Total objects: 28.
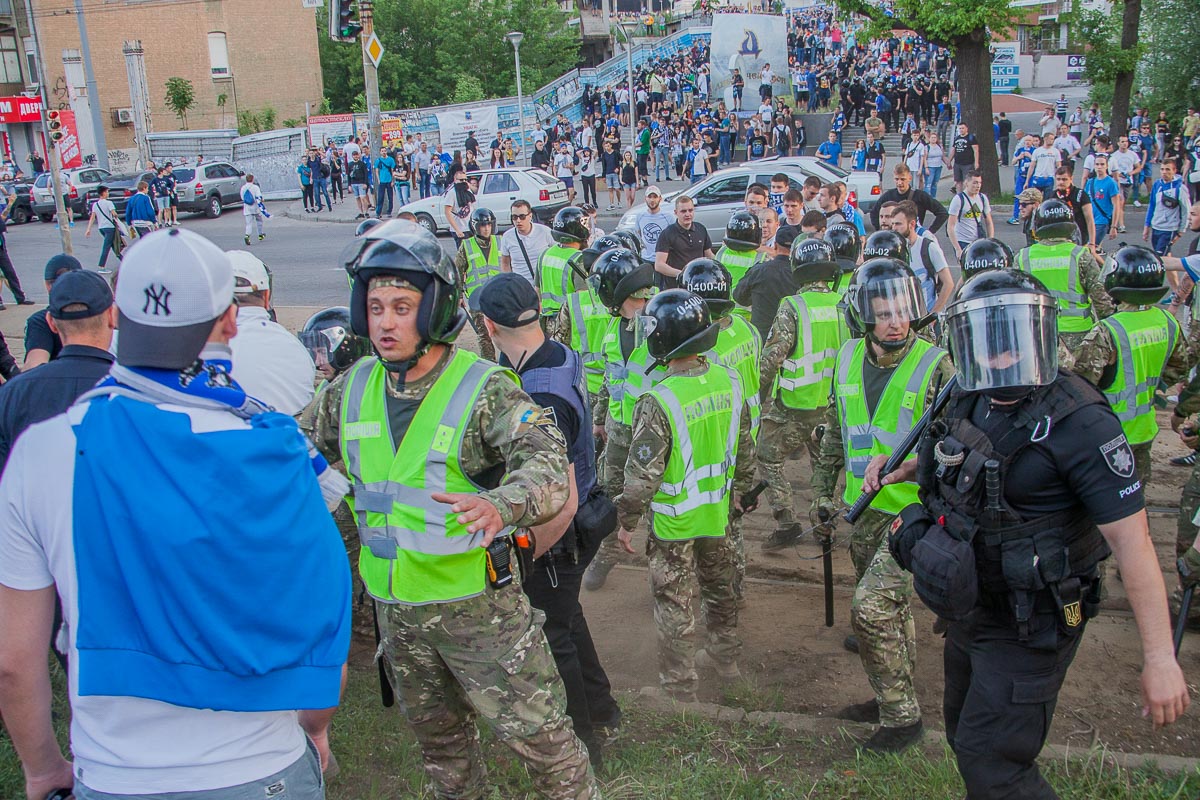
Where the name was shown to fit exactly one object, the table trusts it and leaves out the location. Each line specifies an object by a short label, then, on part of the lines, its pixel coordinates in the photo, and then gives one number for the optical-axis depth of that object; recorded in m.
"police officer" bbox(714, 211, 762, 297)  8.74
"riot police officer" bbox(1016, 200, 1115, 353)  7.63
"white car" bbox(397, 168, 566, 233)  24.67
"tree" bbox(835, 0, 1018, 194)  19.67
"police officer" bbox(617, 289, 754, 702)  4.86
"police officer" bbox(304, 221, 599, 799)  3.26
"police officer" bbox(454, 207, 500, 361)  10.70
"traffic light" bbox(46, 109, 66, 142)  19.26
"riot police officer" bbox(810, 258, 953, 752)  4.41
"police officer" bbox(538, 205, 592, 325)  9.04
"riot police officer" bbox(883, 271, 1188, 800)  3.07
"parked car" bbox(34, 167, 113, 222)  33.91
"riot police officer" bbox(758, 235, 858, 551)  7.17
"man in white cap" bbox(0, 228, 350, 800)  2.08
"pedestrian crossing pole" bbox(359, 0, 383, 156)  16.00
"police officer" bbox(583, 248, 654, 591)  6.63
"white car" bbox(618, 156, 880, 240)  19.30
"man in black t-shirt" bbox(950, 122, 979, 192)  21.30
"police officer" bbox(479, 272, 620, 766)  4.21
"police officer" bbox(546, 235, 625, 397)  7.80
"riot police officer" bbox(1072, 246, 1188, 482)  5.92
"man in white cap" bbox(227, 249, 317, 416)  3.91
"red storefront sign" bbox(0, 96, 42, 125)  46.47
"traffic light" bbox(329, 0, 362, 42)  15.80
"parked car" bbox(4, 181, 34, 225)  34.06
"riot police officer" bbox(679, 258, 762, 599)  6.31
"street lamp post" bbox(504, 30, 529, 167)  31.80
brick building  46.16
